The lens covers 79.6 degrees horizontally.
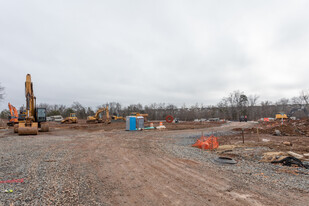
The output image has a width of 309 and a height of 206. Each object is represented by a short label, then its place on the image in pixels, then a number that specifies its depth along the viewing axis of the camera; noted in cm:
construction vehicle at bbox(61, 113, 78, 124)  4516
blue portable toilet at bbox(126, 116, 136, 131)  2562
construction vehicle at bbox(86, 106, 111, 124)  4148
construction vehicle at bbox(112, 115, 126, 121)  4292
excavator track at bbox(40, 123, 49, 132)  2279
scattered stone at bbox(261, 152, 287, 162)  845
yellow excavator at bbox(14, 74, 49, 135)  1870
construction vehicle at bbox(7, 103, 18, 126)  3225
